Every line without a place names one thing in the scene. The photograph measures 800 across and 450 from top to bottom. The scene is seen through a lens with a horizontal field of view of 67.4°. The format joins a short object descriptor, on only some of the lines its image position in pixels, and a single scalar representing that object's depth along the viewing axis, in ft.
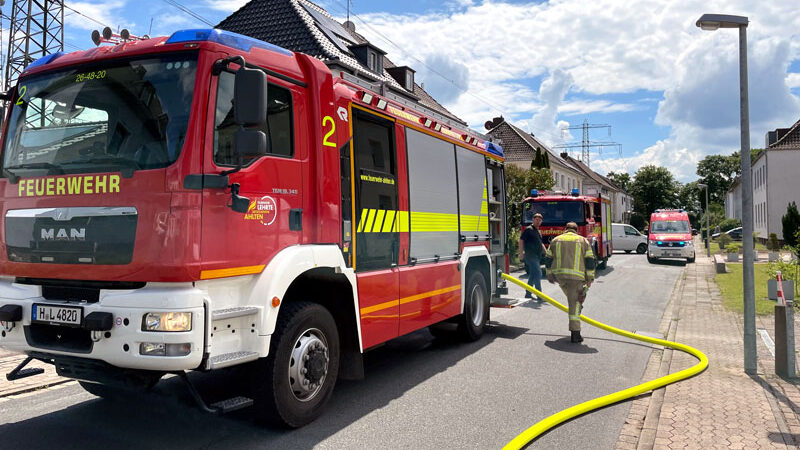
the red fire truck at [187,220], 12.72
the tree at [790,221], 111.14
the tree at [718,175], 354.54
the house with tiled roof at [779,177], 148.66
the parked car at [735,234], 177.62
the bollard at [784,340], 20.80
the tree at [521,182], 90.85
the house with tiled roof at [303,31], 76.26
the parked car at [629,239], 112.57
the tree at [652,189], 306.76
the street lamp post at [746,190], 21.81
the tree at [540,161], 107.34
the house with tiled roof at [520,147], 160.97
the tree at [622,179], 349.82
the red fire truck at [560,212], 62.03
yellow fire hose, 14.87
